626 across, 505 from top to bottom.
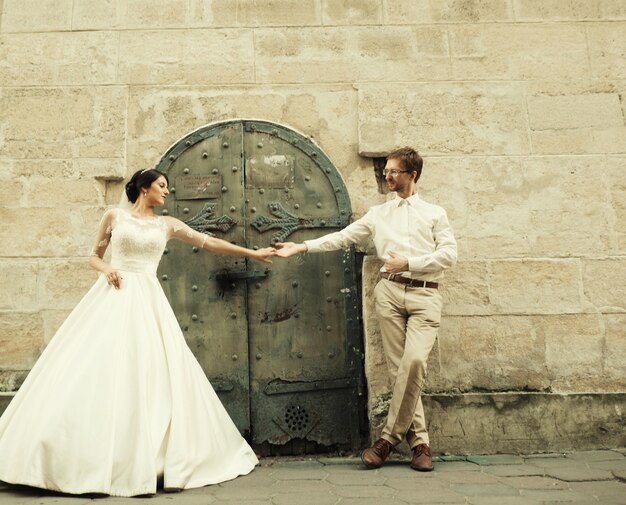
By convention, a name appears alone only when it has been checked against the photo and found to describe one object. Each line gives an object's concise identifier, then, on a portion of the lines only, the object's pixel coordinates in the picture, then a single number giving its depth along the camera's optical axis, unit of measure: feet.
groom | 11.11
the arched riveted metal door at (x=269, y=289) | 13.05
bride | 9.53
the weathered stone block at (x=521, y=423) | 12.40
